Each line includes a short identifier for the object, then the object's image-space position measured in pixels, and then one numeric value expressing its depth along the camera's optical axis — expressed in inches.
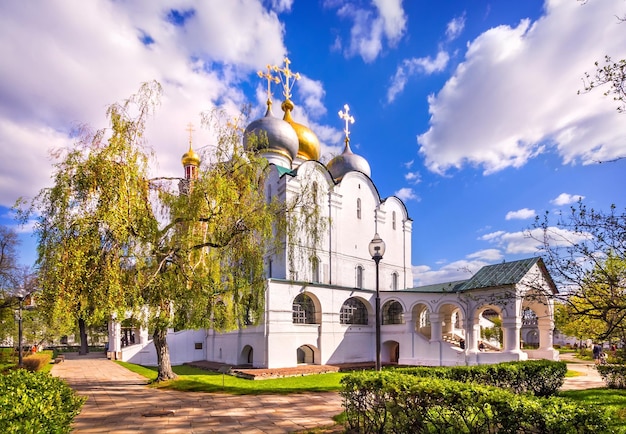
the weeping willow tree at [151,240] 430.0
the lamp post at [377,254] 396.5
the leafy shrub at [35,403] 183.5
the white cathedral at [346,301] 792.3
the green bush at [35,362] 770.5
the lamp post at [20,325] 817.5
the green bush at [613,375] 504.1
